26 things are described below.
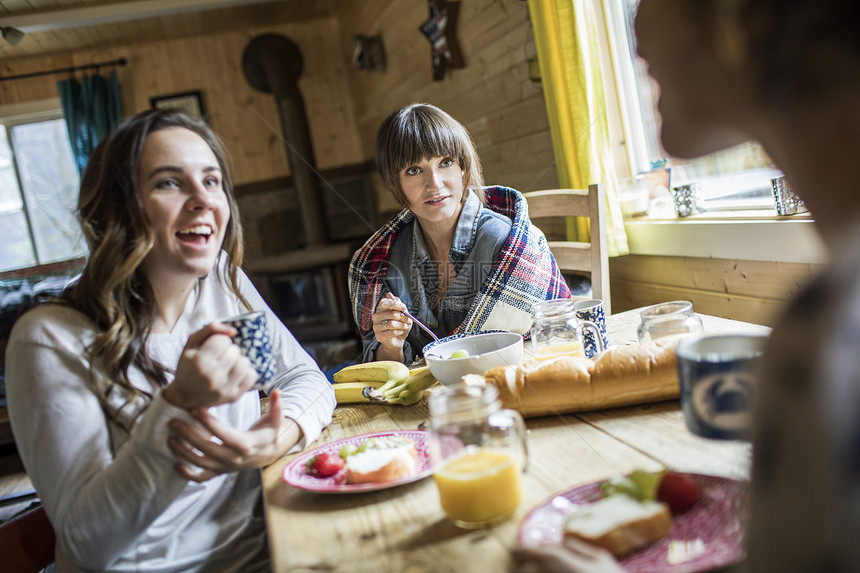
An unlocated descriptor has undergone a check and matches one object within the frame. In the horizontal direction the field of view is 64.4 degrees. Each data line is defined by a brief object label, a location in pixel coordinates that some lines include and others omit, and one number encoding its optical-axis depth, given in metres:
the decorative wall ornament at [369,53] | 4.38
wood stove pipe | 4.88
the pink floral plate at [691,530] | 0.50
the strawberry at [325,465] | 0.79
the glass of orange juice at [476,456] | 0.60
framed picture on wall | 5.12
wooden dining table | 0.59
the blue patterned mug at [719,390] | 0.55
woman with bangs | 1.46
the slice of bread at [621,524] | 0.51
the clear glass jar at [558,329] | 1.00
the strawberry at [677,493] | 0.56
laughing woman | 0.72
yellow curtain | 2.11
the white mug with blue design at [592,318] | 1.03
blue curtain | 4.77
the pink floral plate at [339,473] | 0.73
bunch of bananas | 1.06
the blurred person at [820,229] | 0.32
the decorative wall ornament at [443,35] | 3.09
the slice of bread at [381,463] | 0.74
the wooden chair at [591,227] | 1.75
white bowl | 0.99
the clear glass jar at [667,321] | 0.92
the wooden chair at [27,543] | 0.90
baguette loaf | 0.83
